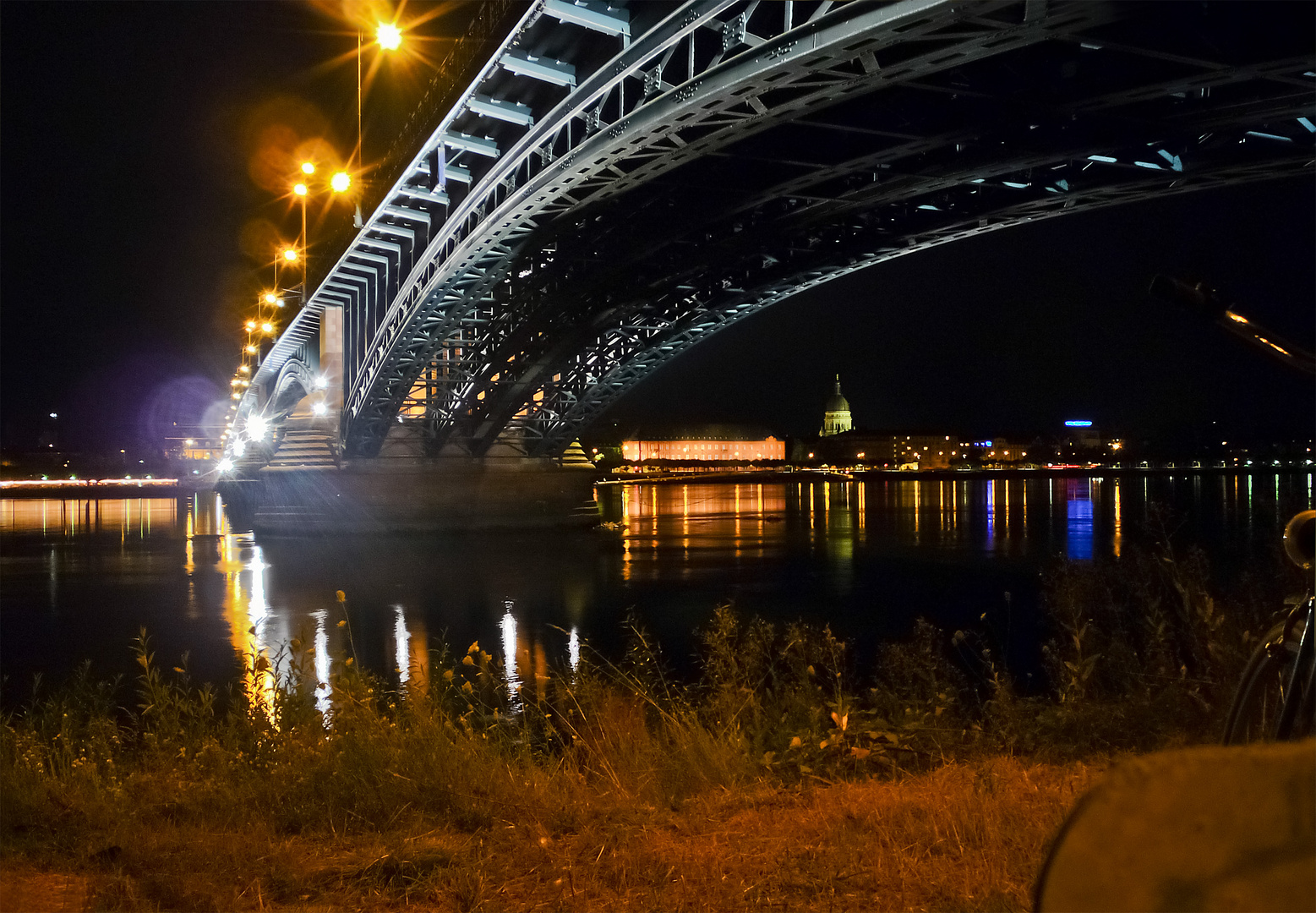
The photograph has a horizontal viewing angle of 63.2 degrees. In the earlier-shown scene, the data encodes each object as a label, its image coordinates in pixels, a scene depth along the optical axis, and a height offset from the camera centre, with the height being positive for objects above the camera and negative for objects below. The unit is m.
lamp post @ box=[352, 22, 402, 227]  15.69 +6.41
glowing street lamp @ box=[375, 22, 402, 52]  15.69 +6.40
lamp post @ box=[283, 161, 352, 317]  22.30 +6.19
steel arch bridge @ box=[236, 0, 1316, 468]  11.09 +4.46
